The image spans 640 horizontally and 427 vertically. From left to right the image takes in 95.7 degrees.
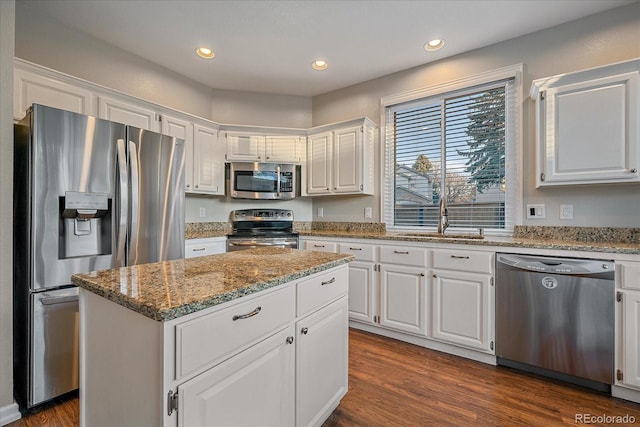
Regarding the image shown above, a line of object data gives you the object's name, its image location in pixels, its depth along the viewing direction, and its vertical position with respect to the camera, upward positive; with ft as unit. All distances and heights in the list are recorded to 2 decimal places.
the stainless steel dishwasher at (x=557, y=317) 6.04 -2.30
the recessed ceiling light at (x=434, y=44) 9.05 +5.41
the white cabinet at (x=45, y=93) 6.54 +2.95
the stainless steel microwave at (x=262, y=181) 11.84 +1.38
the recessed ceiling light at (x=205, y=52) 9.55 +5.42
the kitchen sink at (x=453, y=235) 8.86 -0.67
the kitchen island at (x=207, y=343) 2.73 -1.48
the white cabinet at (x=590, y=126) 6.55 +2.14
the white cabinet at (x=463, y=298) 7.32 -2.22
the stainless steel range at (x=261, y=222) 12.02 -0.37
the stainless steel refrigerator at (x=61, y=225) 5.41 -0.24
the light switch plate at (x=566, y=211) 7.88 +0.08
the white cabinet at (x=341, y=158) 11.04 +2.22
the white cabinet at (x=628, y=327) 5.76 -2.25
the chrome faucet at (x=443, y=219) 9.68 -0.17
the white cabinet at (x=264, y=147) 11.78 +2.75
